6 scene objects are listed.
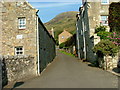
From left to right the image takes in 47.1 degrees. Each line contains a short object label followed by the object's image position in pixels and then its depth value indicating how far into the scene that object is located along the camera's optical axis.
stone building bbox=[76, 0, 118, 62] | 20.41
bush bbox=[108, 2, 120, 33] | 19.55
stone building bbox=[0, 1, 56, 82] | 13.03
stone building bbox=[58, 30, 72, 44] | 73.32
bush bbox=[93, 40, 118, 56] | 13.24
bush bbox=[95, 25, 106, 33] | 19.08
